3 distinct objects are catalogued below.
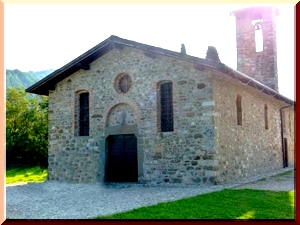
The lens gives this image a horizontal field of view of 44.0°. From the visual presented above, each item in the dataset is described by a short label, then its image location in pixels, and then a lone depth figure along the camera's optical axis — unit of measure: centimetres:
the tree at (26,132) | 2308
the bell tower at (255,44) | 2097
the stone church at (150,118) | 1202
